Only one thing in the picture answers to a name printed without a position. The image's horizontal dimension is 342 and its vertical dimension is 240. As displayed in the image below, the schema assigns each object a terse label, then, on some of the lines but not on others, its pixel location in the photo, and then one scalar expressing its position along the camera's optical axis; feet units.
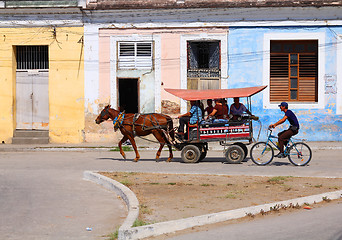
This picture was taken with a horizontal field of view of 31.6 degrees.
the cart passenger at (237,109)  57.72
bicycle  54.03
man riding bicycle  53.98
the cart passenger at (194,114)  57.16
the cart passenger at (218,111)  57.62
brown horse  59.93
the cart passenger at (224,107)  59.34
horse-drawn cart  56.54
